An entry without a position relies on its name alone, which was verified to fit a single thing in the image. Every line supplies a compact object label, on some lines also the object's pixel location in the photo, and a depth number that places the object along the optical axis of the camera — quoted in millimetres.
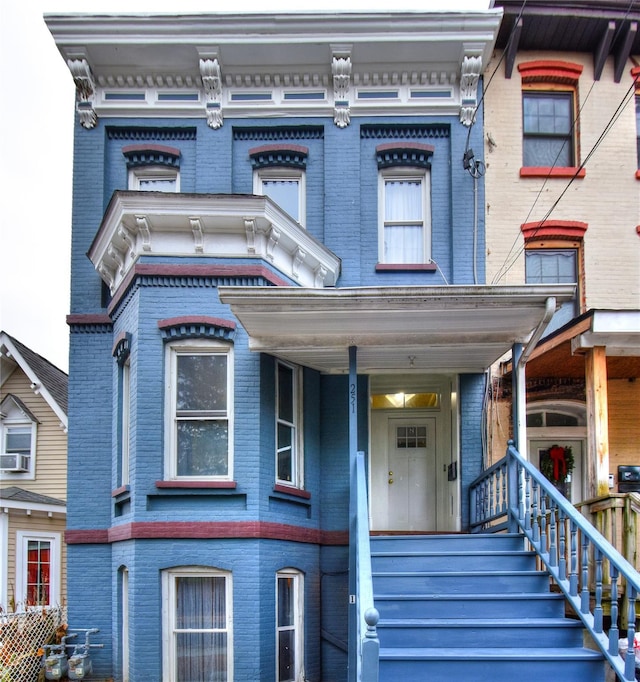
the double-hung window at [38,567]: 15328
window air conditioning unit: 16078
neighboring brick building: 11617
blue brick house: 9156
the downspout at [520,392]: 8633
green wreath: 11844
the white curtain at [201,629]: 9180
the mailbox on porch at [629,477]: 10664
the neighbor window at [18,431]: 16688
